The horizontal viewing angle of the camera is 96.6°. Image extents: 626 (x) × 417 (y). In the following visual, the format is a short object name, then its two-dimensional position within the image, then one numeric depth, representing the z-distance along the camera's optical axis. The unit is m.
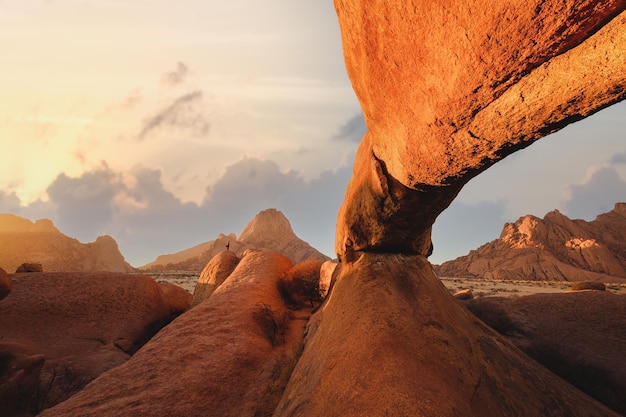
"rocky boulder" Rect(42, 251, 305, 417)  3.64
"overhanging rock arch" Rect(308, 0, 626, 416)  1.74
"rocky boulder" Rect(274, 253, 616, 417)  3.08
